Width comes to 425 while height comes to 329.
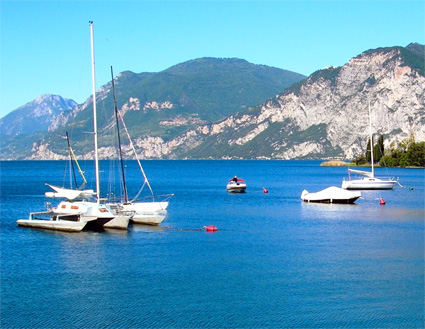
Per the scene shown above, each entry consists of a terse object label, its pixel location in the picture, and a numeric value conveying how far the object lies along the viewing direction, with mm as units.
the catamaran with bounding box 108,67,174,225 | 59219
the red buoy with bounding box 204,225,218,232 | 56812
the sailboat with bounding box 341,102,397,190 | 111688
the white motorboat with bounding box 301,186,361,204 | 84188
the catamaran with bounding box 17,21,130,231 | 54844
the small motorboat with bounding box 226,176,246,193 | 108062
